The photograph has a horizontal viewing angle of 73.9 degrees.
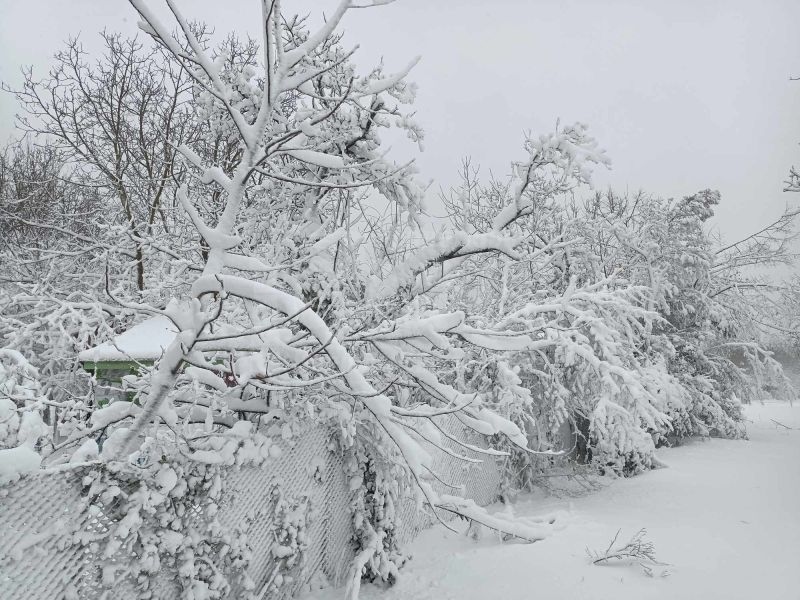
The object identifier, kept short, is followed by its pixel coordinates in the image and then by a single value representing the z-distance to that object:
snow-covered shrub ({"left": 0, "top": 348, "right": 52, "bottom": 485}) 2.47
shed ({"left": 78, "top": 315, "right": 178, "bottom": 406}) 7.09
